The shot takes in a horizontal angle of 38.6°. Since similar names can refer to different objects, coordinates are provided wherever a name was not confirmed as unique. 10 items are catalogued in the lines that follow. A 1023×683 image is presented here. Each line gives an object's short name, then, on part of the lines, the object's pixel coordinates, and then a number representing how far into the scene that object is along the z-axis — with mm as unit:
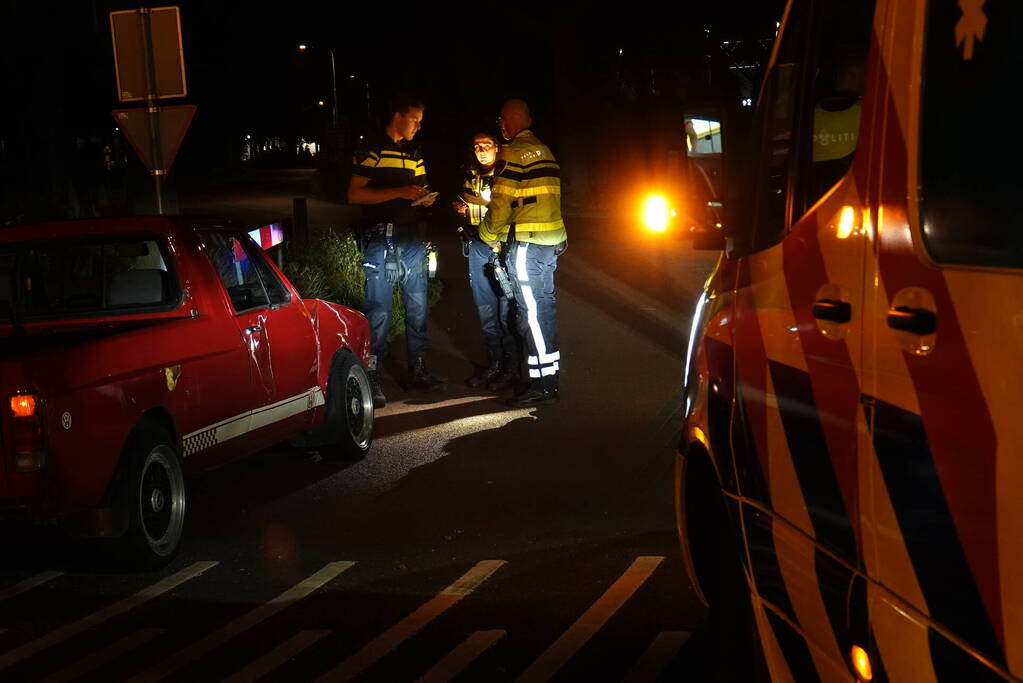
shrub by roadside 14609
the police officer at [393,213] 11086
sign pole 10883
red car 6172
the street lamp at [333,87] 53281
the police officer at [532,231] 10367
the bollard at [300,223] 16922
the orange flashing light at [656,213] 4426
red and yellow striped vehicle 2566
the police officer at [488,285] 11141
